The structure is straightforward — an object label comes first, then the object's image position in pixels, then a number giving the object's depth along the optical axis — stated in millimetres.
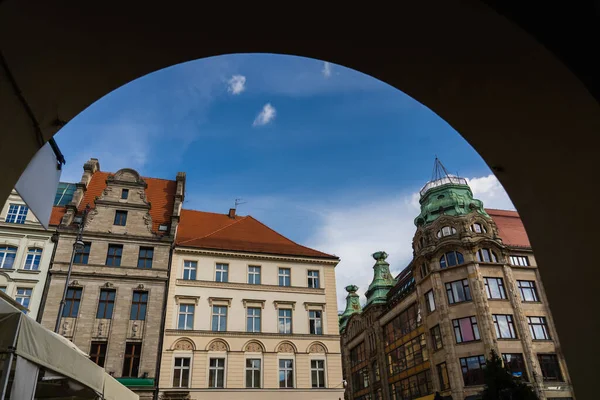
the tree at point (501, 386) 21734
